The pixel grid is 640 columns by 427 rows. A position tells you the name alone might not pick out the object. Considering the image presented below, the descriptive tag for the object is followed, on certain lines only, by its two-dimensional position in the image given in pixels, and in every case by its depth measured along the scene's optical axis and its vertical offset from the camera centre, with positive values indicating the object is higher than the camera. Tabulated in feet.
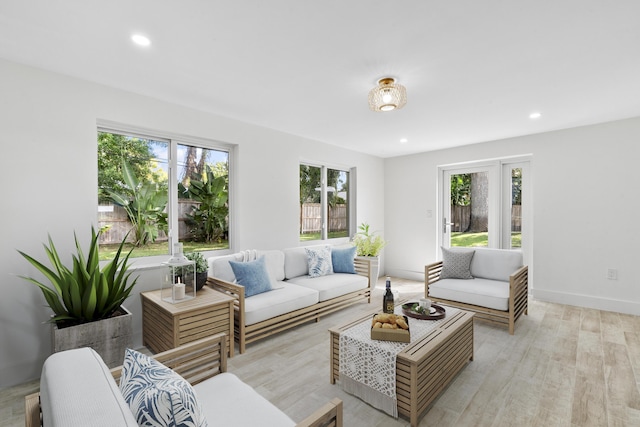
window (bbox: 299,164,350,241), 16.24 +0.52
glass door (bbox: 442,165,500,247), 16.93 +0.30
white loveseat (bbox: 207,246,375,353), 9.73 -2.96
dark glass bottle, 8.47 -2.46
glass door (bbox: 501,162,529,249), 15.96 +0.50
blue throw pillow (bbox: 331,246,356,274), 14.47 -2.30
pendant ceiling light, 8.77 +3.39
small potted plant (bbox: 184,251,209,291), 10.07 -1.84
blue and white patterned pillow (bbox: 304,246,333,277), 13.58 -2.22
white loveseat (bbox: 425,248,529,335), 11.02 -2.85
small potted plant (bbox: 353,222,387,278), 15.54 -1.87
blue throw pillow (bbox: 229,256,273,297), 10.66 -2.25
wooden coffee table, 6.33 -3.43
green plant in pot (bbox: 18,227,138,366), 7.43 -2.37
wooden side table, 8.27 -3.06
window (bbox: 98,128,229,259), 10.02 +0.68
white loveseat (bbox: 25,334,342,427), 2.75 -2.28
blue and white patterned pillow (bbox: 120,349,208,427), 3.17 -2.01
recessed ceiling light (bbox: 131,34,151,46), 6.78 +3.87
